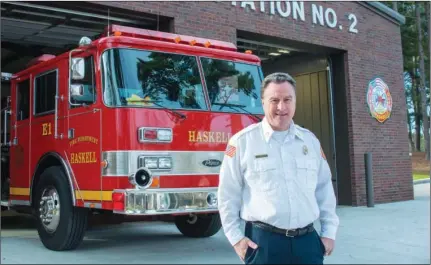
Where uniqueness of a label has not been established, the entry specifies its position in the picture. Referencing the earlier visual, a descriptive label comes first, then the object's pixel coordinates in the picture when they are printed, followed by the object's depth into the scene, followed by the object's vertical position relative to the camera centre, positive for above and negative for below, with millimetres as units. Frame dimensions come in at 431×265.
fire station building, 9820 +2637
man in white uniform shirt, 2809 -159
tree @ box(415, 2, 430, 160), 28936 +5447
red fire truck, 5504 +470
